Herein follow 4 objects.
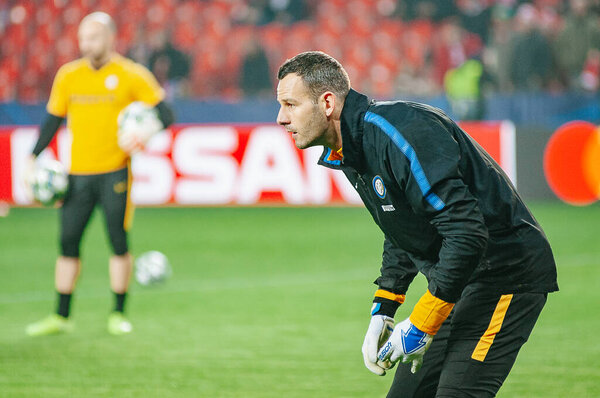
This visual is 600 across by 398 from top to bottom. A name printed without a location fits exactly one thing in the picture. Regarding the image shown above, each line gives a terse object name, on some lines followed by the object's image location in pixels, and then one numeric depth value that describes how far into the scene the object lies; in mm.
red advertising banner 31516
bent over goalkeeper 6887
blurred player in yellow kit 16062
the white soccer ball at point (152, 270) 20828
